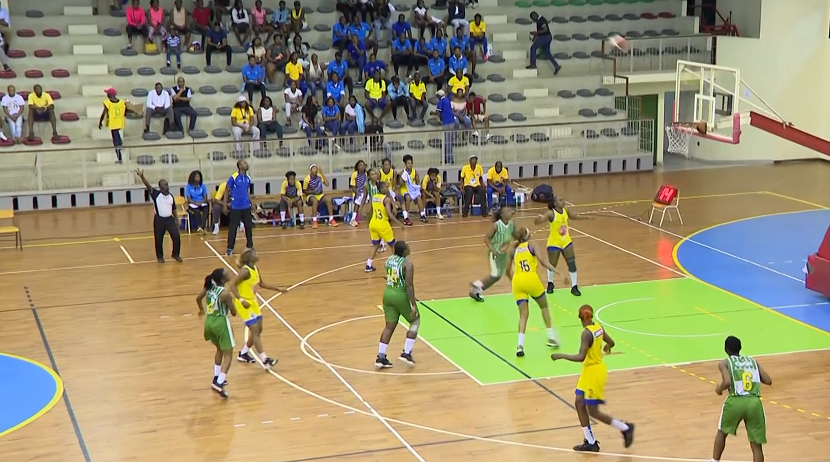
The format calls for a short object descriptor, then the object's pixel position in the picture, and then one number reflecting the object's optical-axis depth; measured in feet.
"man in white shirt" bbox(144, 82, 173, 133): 94.58
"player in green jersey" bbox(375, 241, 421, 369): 49.39
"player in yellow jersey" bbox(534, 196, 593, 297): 60.39
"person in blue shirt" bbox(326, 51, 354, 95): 99.81
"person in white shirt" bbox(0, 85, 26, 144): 90.79
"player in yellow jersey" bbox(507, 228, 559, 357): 51.29
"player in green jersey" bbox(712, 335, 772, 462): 37.50
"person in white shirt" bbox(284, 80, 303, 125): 97.86
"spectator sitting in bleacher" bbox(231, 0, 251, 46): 104.01
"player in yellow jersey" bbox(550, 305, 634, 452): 40.57
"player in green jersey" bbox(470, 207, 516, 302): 56.59
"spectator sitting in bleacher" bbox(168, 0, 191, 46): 102.12
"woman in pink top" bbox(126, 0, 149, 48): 101.35
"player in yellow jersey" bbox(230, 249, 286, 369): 49.29
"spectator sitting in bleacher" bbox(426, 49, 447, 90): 104.32
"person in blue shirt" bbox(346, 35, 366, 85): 104.06
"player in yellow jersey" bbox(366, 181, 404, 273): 66.39
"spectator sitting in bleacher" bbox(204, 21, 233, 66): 101.86
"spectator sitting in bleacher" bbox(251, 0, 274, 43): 104.63
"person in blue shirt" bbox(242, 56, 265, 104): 98.94
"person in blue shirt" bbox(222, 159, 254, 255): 72.43
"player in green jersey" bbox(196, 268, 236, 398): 46.44
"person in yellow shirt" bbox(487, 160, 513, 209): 85.40
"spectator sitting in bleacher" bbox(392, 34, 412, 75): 104.47
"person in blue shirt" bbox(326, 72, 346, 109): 98.58
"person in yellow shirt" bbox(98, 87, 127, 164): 92.02
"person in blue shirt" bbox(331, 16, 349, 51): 104.68
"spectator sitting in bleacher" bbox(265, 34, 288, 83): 101.40
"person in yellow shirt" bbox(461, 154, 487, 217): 84.17
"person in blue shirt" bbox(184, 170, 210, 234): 78.48
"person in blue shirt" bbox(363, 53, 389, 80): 102.63
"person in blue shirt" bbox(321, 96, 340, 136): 96.22
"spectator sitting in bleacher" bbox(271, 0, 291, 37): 105.19
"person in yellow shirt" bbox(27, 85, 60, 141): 92.17
